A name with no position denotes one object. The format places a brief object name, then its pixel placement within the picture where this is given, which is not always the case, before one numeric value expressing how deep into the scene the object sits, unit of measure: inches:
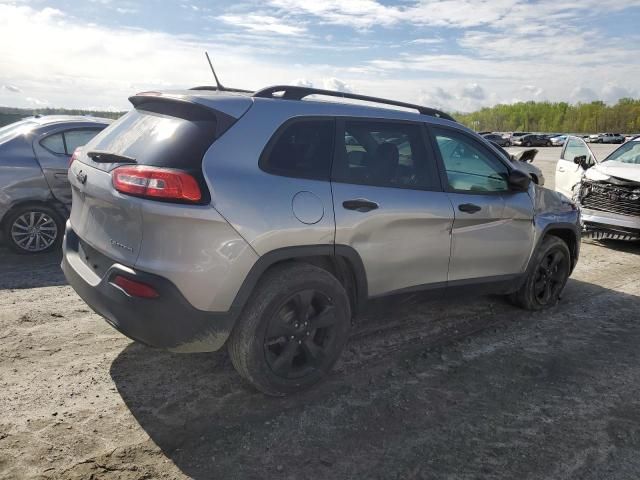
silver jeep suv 110.2
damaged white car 289.9
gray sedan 238.1
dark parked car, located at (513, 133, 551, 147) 2469.2
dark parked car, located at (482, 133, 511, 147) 2237.1
